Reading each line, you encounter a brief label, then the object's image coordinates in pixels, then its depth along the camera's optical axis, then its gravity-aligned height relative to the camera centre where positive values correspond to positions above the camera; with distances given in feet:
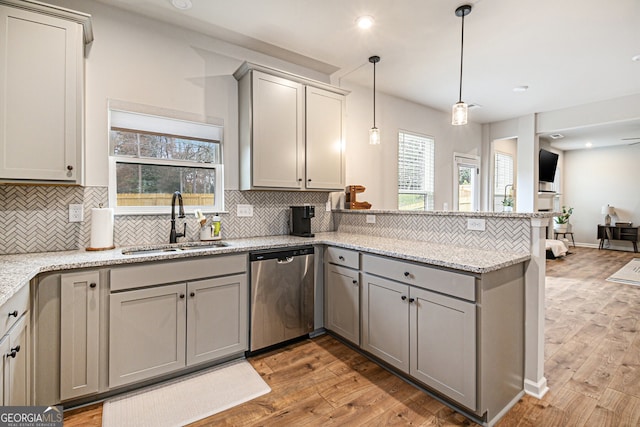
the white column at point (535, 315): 6.44 -2.29
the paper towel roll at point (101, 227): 7.34 -0.45
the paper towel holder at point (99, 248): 7.34 -0.95
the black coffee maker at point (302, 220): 10.05 -0.36
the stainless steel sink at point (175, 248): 7.62 -1.07
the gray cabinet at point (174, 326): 6.49 -2.77
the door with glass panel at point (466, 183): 17.98 +1.68
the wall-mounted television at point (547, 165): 23.44 +3.59
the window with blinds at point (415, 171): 15.29 +2.04
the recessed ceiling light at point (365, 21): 8.47 +5.38
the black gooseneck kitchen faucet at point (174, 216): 8.53 -0.20
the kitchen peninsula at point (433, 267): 5.56 -1.15
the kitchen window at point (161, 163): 8.30 +1.35
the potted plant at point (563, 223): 26.53 -1.13
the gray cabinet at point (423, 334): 5.76 -2.72
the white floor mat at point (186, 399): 5.94 -4.12
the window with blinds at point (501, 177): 21.16 +2.42
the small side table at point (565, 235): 27.02 -2.23
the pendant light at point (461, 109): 8.03 +2.71
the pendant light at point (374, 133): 10.81 +2.78
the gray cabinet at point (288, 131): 9.34 +2.61
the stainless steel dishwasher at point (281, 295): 8.23 -2.47
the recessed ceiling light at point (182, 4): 7.76 +5.36
